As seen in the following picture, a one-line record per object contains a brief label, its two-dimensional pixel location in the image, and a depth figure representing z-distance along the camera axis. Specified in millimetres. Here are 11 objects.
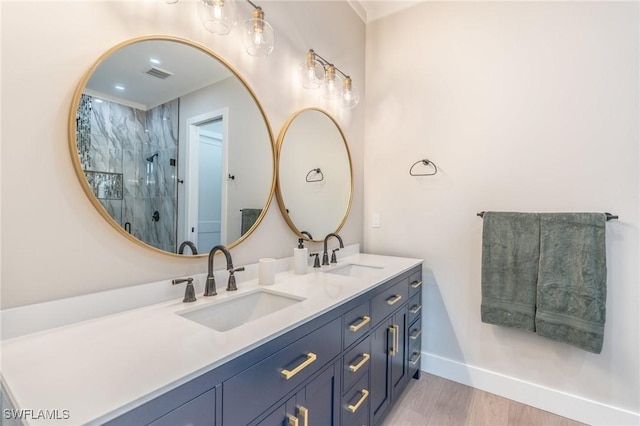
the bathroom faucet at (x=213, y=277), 1177
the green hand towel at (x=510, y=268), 1739
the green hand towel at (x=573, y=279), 1542
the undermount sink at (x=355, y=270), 1870
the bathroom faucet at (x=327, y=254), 1886
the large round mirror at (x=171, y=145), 964
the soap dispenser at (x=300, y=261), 1600
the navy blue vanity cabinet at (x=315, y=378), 650
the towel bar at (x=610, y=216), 1569
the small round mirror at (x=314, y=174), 1703
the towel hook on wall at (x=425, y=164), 2157
